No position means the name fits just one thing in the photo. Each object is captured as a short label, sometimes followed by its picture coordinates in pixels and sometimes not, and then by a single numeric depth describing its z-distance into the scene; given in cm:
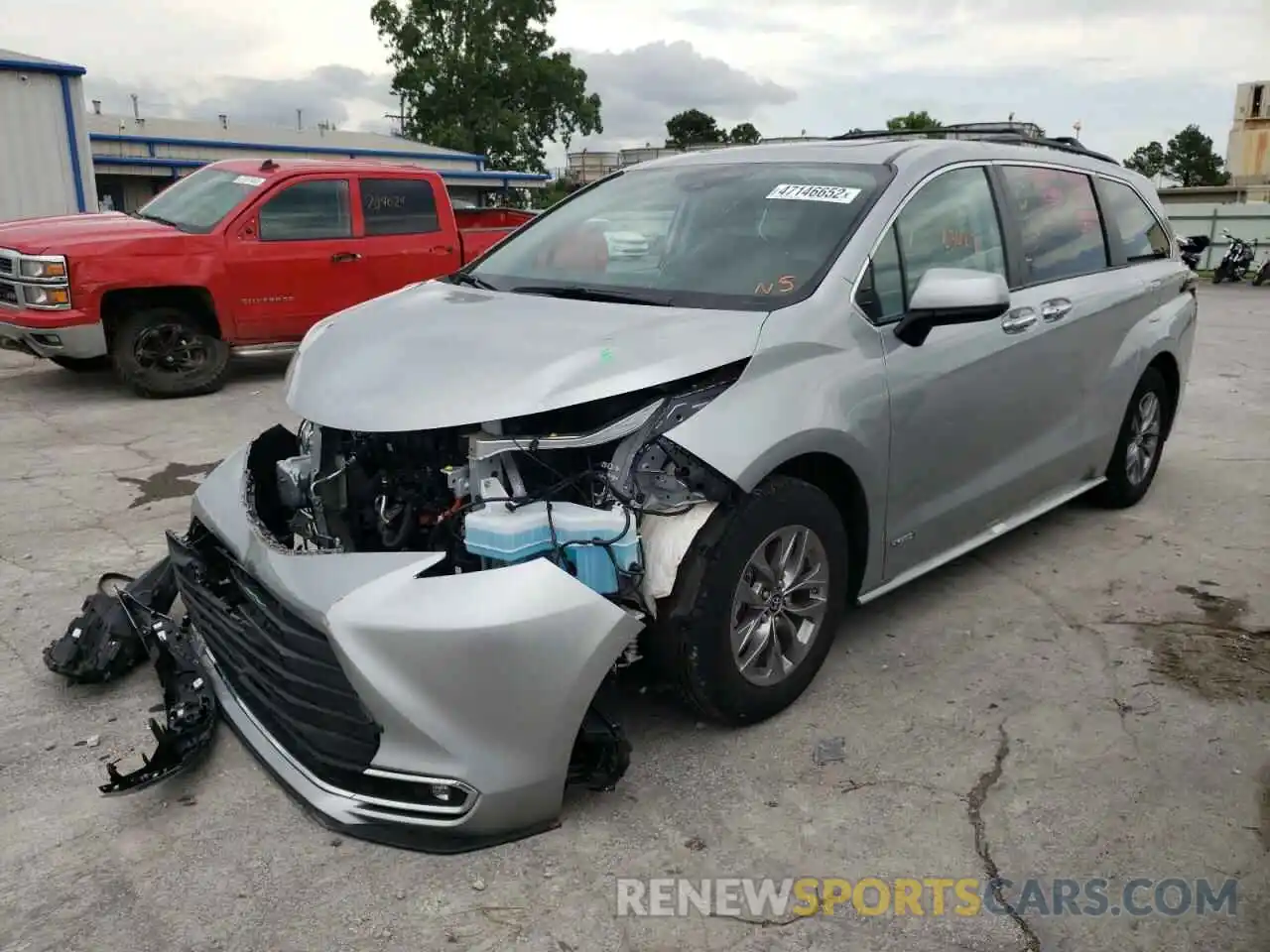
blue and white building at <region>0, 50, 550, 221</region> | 1325
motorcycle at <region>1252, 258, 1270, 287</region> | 2016
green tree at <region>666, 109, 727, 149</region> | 8274
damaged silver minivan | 255
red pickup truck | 772
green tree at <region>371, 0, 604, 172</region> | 4691
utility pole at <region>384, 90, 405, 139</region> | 4854
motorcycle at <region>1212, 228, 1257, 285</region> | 2056
